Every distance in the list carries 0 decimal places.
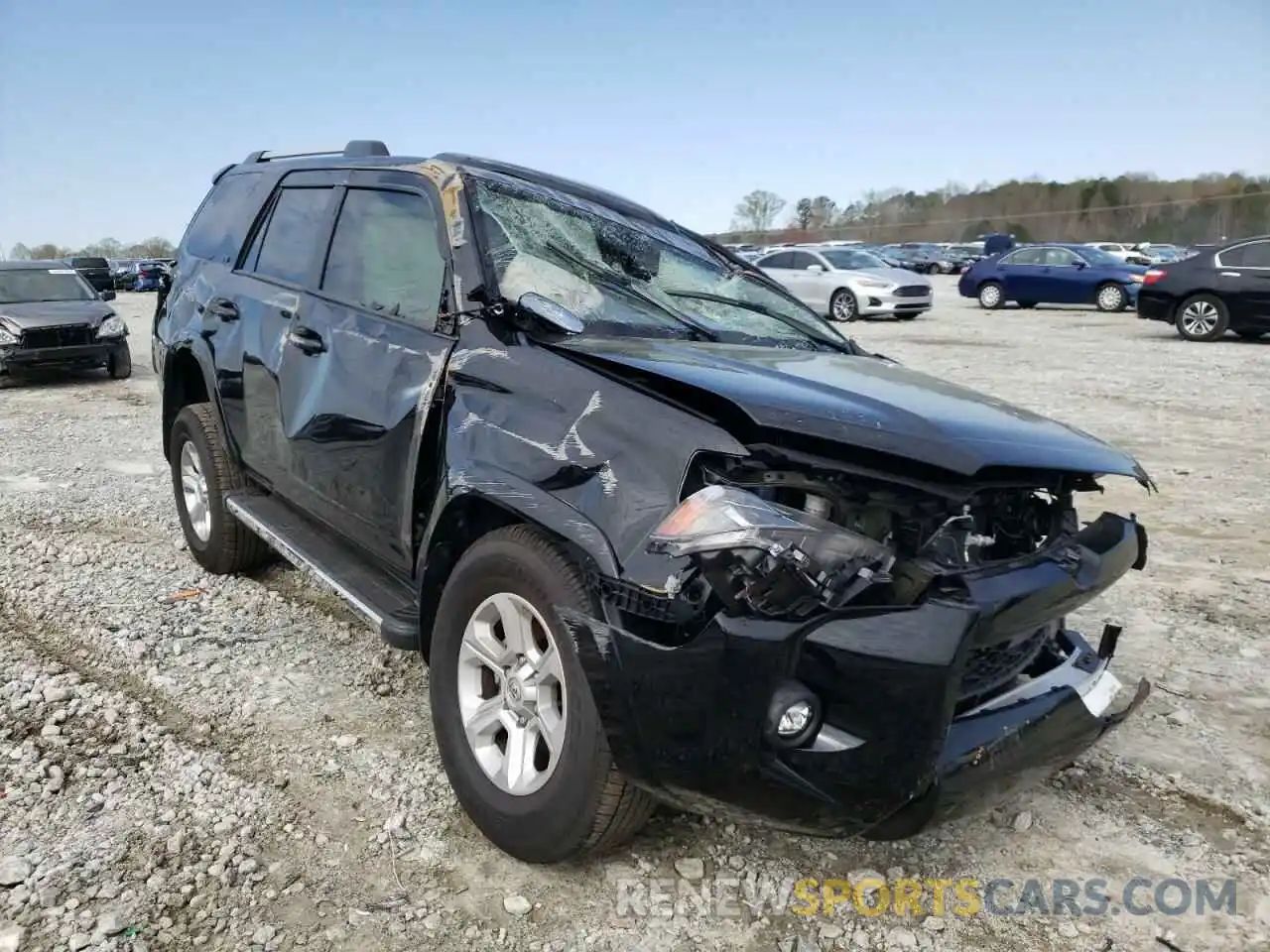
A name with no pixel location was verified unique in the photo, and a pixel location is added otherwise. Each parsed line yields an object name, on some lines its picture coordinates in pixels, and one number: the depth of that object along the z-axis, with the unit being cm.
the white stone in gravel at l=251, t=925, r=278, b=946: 229
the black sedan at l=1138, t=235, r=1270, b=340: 1457
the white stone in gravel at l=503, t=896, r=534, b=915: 241
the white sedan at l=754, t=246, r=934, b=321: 1933
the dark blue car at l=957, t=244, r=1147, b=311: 2167
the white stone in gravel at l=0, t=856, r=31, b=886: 246
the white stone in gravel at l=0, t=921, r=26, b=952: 223
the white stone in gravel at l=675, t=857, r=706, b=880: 256
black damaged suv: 201
